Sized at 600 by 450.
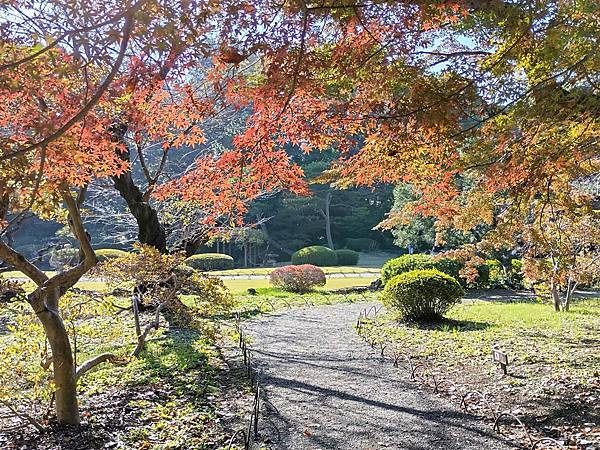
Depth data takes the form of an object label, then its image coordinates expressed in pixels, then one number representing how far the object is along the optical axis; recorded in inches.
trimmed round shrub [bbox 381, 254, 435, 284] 659.4
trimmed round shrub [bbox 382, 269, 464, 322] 381.1
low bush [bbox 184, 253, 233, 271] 1003.3
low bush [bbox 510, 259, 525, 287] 725.9
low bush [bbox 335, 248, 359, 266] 1283.2
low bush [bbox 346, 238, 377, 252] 1478.8
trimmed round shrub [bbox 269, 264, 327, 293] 685.2
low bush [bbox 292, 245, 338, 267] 1176.8
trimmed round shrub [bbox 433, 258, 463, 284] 679.1
